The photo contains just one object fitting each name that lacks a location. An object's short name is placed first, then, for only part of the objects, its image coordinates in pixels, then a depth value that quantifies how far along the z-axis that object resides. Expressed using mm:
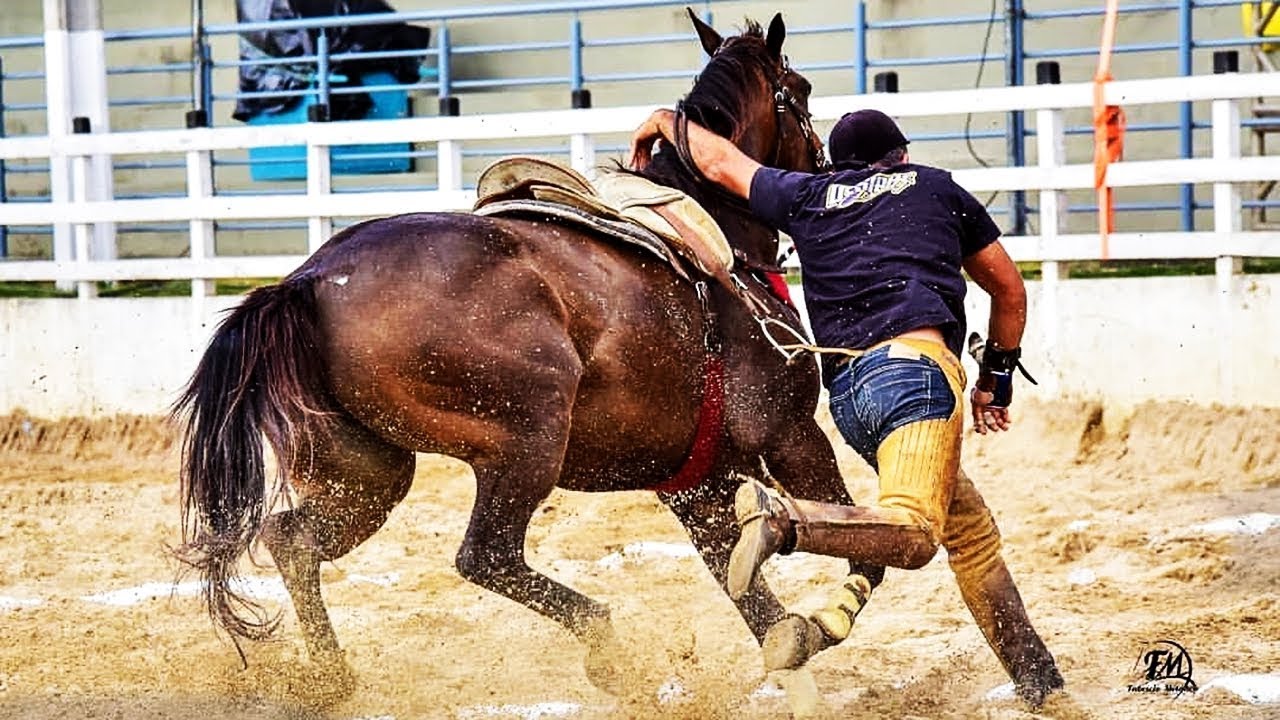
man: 8977
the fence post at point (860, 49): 21062
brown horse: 10086
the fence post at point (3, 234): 25016
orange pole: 17547
